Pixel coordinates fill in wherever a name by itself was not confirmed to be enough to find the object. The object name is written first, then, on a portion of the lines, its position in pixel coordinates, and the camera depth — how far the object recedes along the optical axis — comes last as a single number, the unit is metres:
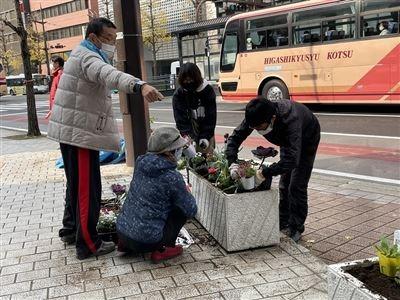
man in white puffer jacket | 3.67
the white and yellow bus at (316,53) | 11.95
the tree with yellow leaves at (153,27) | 39.72
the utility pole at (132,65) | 6.75
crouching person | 3.45
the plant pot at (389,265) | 2.19
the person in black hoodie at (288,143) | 3.56
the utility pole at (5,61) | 56.84
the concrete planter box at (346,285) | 2.09
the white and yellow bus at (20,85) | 54.65
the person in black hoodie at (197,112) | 4.81
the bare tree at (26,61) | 13.02
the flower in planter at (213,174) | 4.32
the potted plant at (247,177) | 3.77
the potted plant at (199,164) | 4.60
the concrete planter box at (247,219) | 3.74
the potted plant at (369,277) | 2.13
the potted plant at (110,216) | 4.19
